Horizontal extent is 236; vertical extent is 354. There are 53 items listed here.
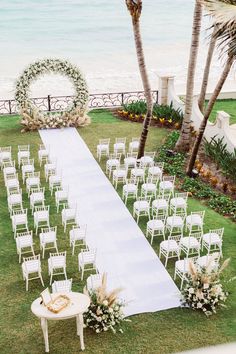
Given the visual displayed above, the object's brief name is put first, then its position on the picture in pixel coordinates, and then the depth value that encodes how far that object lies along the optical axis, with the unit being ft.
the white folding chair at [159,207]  62.69
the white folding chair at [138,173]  72.13
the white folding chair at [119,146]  80.84
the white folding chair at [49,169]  73.05
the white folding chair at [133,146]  82.23
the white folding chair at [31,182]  68.44
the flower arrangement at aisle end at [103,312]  44.93
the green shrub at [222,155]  72.02
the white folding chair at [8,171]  71.39
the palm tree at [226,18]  49.88
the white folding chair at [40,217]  60.06
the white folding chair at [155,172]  71.97
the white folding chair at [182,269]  50.75
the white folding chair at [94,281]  48.54
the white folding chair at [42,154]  77.92
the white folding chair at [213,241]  55.67
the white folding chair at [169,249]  54.19
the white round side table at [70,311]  41.84
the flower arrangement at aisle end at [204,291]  47.43
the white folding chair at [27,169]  72.43
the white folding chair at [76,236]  56.70
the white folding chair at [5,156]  76.69
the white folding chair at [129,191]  67.05
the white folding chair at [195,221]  59.38
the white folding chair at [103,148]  80.48
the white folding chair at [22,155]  76.94
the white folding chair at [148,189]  67.24
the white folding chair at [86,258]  52.49
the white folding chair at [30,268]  50.67
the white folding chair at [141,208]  62.69
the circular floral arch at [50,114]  89.51
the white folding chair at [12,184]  67.93
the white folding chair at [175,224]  58.85
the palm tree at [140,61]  70.03
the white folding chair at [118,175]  71.51
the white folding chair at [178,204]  63.26
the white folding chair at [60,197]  65.16
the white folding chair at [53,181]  69.36
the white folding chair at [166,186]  68.13
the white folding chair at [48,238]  55.57
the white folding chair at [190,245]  54.90
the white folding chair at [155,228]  58.44
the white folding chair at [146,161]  76.59
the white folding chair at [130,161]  75.64
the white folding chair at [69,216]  60.80
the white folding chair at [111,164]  74.59
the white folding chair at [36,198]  64.28
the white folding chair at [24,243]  54.90
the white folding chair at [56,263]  51.49
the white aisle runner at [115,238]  50.93
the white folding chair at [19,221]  59.16
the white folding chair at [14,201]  63.87
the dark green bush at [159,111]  93.86
